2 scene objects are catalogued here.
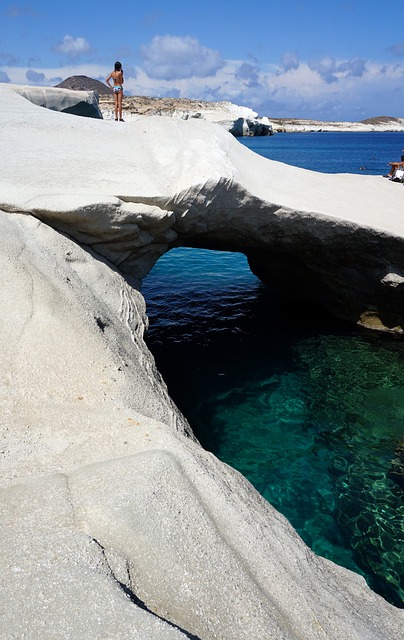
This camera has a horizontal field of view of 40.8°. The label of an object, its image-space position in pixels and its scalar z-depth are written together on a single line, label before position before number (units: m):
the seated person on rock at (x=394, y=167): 16.34
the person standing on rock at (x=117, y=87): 14.00
